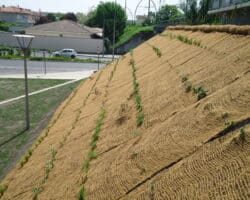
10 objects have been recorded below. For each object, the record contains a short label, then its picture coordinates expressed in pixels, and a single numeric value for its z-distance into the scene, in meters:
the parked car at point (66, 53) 35.35
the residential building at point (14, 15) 79.09
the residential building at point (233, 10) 9.19
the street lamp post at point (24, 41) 10.35
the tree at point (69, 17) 67.72
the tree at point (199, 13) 12.38
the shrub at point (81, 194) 3.19
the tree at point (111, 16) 48.58
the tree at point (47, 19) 66.24
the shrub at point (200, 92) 3.85
